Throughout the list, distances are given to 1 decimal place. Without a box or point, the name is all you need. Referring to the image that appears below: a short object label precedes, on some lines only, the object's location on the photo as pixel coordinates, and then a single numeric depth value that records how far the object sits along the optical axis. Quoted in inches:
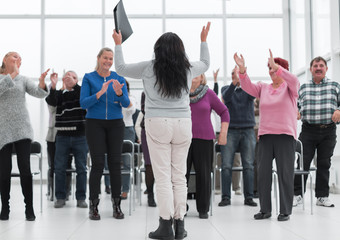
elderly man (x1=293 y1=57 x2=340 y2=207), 188.1
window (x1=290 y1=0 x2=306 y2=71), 333.1
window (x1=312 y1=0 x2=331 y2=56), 278.8
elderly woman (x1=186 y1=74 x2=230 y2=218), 153.2
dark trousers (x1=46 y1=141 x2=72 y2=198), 204.2
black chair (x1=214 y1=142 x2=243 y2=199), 196.5
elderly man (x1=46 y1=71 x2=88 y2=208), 179.6
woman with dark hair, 111.7
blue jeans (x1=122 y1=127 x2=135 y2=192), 208.8
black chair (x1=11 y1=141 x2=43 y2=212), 188.1
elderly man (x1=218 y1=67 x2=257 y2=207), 191.5
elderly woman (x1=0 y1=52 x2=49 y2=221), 140.9
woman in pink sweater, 147.5
